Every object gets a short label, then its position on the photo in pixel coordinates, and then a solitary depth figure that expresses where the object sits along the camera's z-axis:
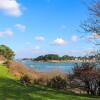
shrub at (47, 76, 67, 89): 9.18
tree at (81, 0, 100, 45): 7.91
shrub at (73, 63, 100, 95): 8.09
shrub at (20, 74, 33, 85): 10.32
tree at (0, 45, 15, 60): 36.14
